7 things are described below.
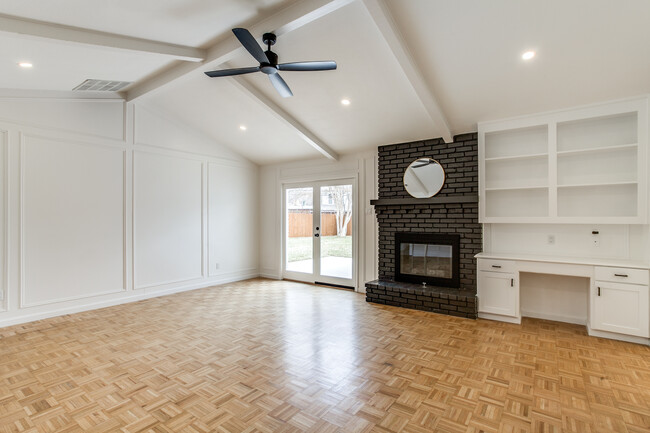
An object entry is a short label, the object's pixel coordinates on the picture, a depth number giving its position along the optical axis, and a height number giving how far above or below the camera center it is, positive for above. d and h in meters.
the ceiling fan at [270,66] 2.67 +1.33
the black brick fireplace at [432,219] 4.35 -0.04
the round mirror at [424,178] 4.68 +0.57
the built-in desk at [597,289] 3.22 -0.78
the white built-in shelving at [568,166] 3.51 +0.61
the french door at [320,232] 5.80 -0.30
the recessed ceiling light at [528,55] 2.94 +1.48
